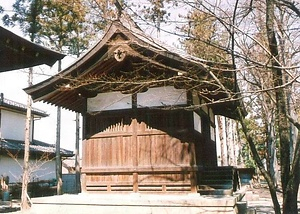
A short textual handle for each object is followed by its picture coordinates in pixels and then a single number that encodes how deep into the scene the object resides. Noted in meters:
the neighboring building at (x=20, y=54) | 5.06
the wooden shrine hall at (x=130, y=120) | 9.29
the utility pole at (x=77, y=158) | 23.78
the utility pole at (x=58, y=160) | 21.58
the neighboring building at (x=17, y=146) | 23.31
